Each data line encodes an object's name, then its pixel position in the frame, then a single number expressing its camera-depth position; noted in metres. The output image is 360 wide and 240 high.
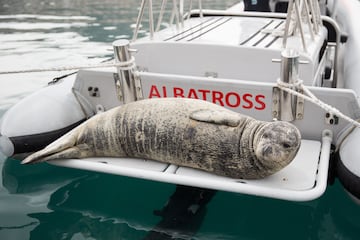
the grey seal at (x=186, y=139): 2.62
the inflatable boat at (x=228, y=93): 2.75
